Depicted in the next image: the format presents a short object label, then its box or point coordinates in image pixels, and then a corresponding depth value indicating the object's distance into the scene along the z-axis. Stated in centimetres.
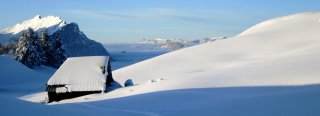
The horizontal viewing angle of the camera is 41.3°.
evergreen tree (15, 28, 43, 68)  7119
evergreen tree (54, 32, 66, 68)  8094
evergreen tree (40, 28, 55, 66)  7894
